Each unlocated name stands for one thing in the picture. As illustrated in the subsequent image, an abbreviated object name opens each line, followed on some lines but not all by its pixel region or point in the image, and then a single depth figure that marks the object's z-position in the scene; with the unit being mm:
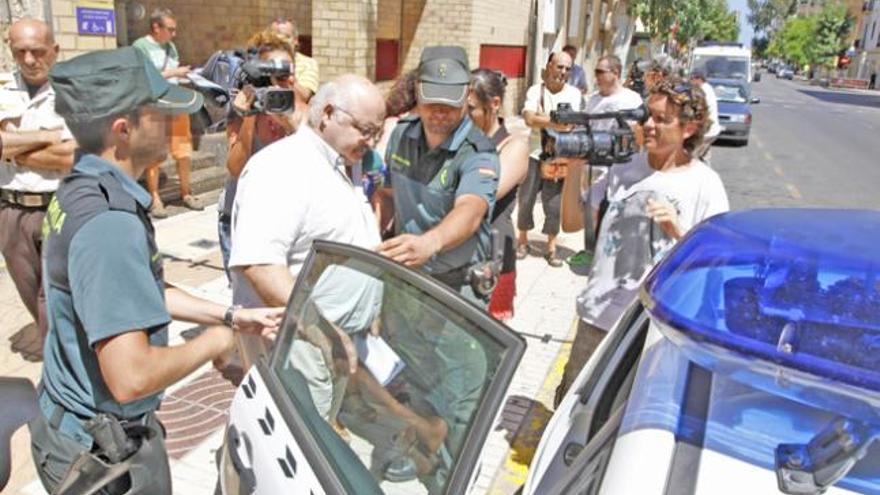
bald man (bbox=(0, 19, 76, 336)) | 3402
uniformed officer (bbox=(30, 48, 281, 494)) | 1617
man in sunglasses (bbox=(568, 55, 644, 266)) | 6002
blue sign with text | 5891
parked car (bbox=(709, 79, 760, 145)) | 15547
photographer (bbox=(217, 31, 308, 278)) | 3684
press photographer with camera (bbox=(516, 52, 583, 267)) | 6090
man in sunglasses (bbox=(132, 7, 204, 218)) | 6691
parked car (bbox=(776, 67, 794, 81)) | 82938
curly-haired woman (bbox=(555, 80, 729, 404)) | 2600
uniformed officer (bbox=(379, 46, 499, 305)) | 2688
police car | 1184
